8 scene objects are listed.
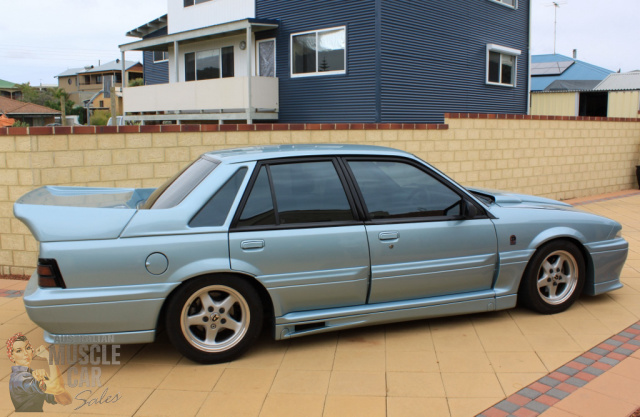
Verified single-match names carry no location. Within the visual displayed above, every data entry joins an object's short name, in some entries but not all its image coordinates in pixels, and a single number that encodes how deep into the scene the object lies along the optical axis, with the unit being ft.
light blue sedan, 13.61
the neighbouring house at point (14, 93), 264.54
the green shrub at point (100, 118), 147.95
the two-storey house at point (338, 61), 53.47
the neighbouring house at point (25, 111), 170.09
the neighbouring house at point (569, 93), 87.61
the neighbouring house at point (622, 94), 81.16
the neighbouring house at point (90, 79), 224.33
